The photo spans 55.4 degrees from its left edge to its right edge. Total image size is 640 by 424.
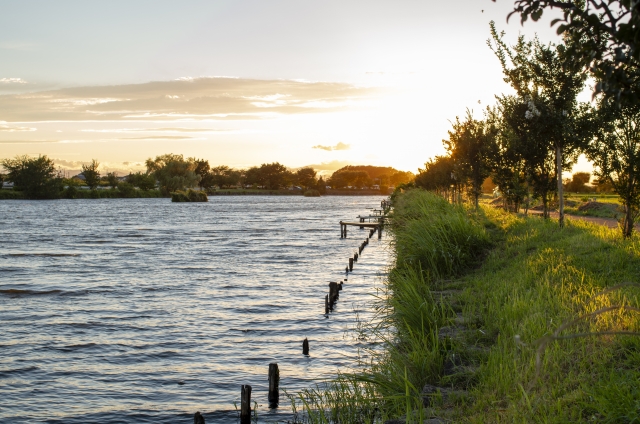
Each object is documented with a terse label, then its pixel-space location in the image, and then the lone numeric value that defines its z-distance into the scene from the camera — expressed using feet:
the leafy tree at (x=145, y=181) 631.15
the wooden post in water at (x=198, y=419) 29.07
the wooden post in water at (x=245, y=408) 31.73
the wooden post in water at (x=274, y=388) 37.04
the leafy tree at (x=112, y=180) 636.07
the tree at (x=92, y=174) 609.42
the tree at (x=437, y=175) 177.47
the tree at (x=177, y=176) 611.47
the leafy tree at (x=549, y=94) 63.52
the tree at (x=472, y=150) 111.04
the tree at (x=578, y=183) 274.16
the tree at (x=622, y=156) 53.72
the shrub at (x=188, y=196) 525.34
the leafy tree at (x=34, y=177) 517.55
